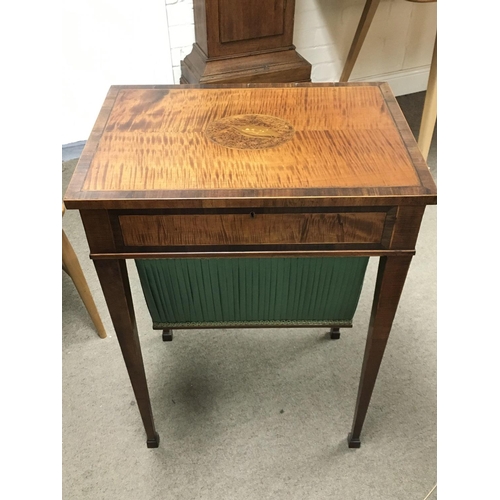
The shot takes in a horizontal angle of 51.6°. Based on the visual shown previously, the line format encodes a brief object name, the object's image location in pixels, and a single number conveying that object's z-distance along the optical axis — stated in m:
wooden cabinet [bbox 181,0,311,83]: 1.52
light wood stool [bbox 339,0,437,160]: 1.74
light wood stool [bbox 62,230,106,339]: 1.20
